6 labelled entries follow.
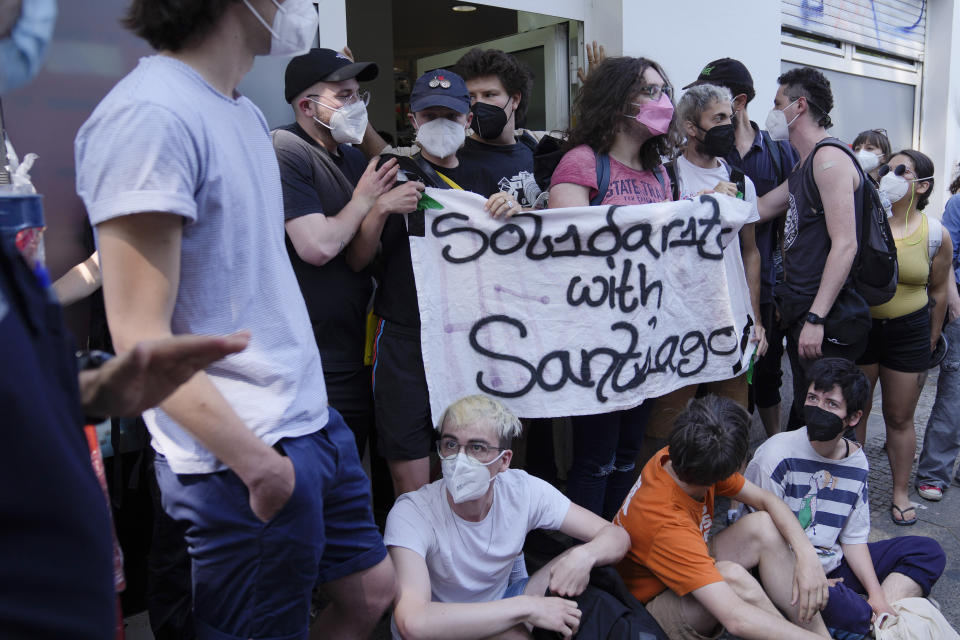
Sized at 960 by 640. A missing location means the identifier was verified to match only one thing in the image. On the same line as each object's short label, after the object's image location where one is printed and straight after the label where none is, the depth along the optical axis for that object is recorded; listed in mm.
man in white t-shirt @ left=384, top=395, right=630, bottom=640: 2223
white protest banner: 2736
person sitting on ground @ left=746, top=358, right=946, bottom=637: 2861
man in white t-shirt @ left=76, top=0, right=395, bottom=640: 1200
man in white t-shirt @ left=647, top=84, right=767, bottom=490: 3436
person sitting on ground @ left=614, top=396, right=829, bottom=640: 2449
